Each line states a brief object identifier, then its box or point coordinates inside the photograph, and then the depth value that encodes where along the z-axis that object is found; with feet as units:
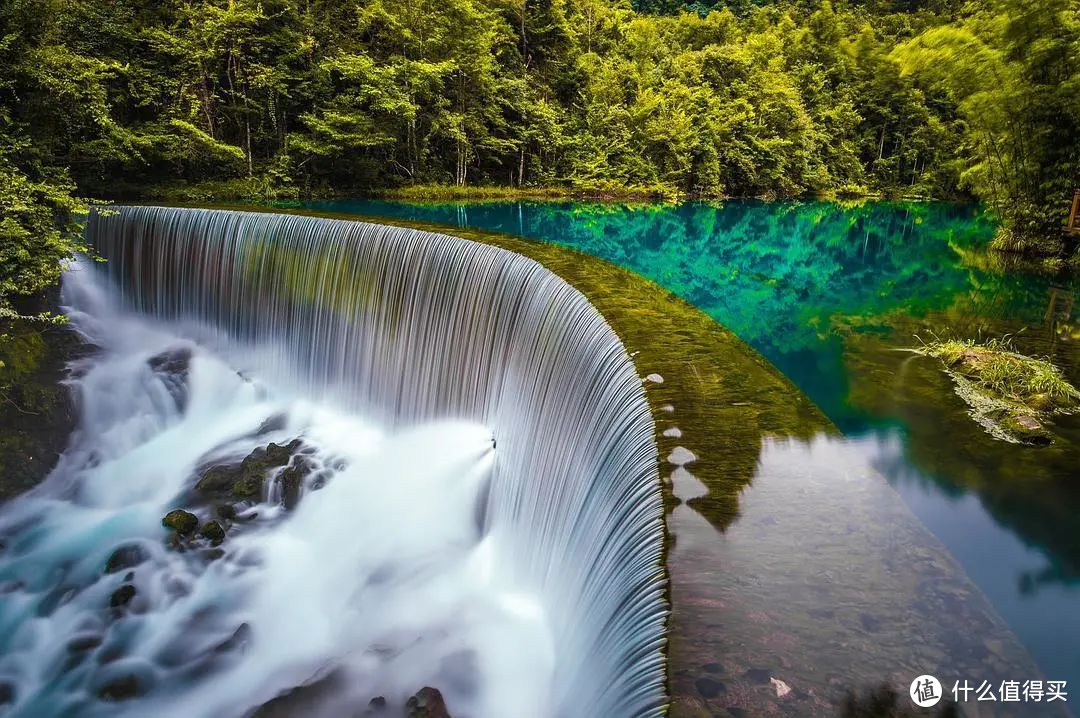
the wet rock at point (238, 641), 17.37
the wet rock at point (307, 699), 14.92
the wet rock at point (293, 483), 23.56
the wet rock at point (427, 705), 13.91
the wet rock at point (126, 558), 20.20
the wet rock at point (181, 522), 21.42
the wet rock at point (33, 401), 24.00
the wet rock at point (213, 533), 21.30
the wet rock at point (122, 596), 18.83
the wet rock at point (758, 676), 7.55
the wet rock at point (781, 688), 7.39
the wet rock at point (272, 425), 28.91
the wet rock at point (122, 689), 16.01
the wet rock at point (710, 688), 7.27
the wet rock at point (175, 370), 31.09
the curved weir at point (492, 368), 11.26
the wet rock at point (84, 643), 17.39
